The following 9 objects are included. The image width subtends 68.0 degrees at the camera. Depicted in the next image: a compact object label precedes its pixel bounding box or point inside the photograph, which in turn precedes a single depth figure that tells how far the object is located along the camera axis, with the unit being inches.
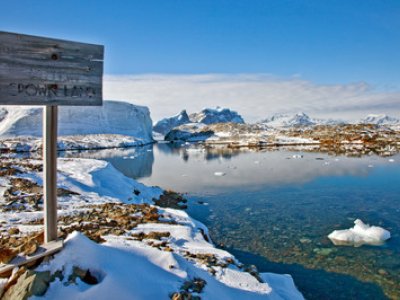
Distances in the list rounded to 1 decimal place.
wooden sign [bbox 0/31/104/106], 146.8
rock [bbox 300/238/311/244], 447.8
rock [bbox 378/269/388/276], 353.7
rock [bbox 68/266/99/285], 157.4
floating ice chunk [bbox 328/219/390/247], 441.1
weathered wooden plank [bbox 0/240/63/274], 157.4
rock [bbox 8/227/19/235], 277.1
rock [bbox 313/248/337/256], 407.5
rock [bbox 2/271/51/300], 144.8
